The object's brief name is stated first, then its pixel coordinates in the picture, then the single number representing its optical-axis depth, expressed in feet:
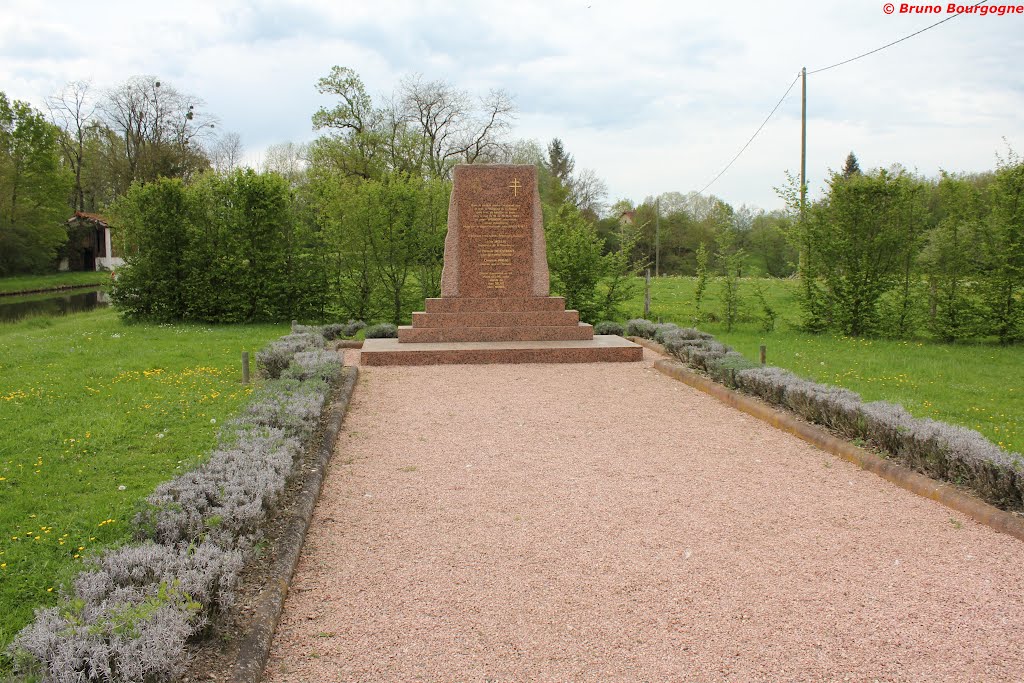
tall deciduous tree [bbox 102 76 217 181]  131.95
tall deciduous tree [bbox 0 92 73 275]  114.42
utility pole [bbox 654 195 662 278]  116.78
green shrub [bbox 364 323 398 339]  43.16
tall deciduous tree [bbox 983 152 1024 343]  39.73
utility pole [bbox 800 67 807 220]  68.28
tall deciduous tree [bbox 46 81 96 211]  146.41
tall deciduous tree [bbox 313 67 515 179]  115.55
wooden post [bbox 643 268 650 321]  53.11
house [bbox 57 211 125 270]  148.66
